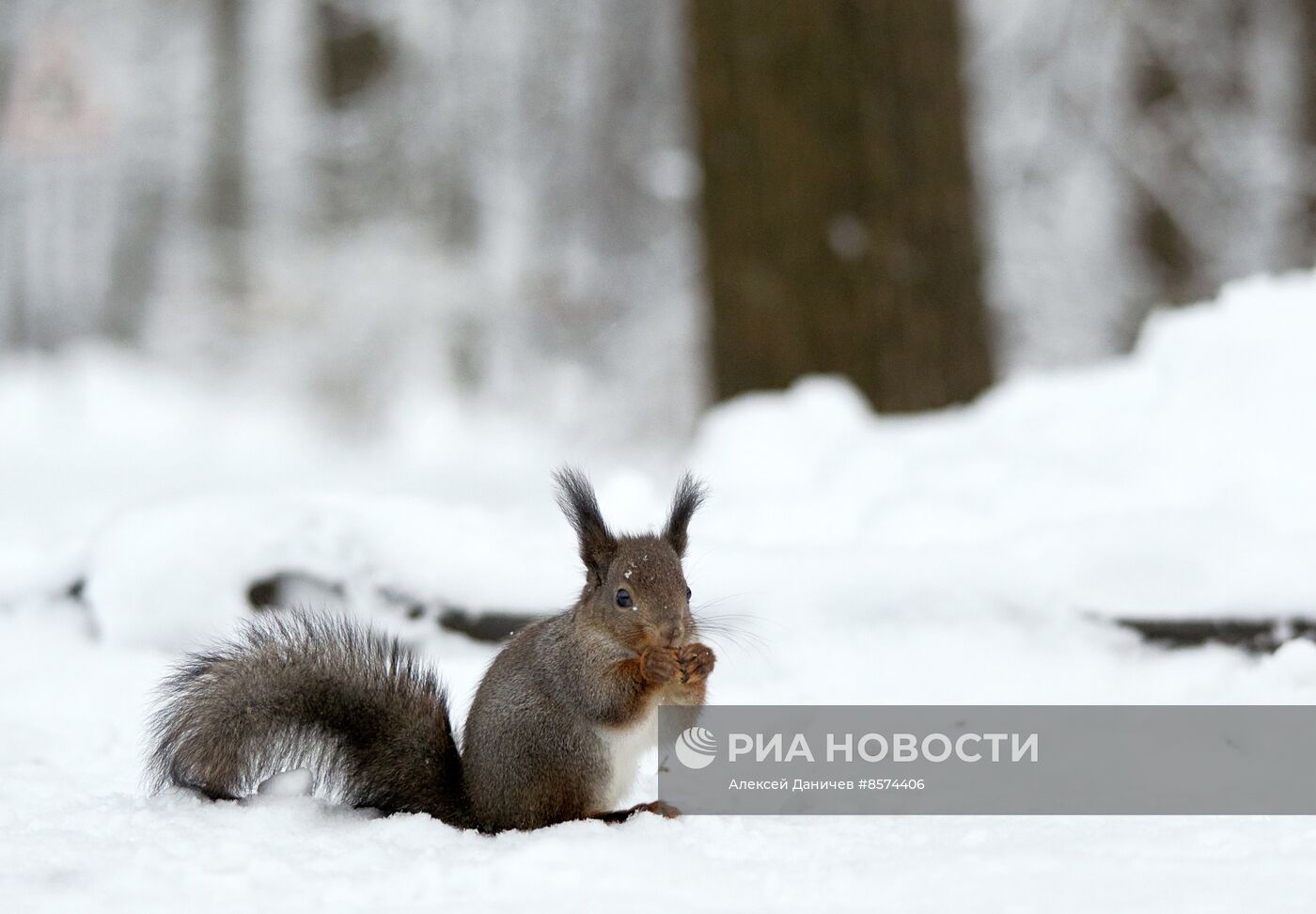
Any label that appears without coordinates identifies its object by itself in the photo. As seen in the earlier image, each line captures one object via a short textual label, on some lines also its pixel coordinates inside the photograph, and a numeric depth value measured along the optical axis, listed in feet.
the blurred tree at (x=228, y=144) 69.77
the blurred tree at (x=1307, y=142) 49.73
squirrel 11.69
